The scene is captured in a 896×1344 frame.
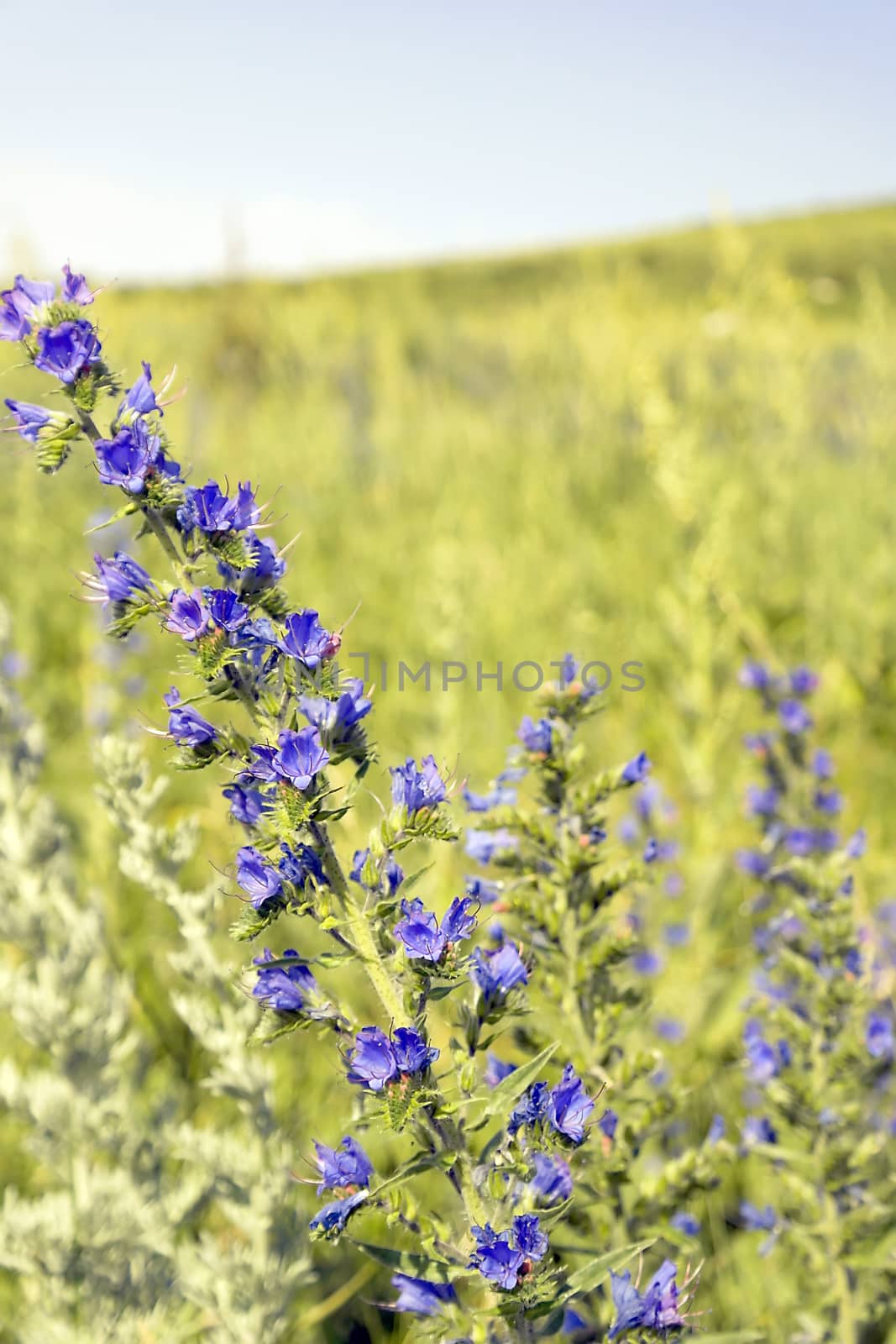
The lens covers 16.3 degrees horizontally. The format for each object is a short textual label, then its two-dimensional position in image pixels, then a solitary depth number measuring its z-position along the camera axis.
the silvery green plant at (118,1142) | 1.07
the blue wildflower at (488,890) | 0.98
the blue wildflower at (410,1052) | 0.85
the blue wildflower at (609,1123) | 0.95
